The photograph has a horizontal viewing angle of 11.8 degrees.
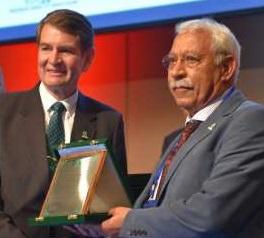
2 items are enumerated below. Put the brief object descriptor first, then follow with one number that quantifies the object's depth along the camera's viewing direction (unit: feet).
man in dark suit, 12.34
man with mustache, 10.82
